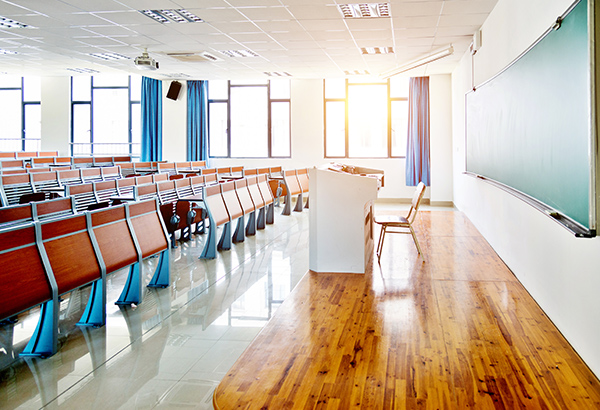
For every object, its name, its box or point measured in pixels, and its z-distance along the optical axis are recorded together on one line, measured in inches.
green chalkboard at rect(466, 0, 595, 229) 100.5
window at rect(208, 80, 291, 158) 524.7
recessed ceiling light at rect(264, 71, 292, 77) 460.1
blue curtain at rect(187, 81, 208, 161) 525.7
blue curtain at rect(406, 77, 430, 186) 479.2
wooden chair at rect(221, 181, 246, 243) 259.8
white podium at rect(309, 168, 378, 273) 199.2
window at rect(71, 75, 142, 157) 560.4
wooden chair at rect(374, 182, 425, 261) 222.8
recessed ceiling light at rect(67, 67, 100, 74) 470.7
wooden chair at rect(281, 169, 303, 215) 387.4
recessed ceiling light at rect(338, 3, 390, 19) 250.4
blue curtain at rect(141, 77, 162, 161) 529.0
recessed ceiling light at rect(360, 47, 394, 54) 350.2
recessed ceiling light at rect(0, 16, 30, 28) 290.3
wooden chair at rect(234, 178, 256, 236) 282.0
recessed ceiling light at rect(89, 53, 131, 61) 388.5
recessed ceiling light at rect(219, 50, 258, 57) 368.5
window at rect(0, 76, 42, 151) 581.6
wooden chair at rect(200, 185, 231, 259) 234.7
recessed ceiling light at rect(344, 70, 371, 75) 448.5
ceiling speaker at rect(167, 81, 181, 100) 522.3
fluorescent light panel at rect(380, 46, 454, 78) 345.7
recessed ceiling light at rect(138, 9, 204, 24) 265.4
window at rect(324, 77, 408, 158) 501.7
